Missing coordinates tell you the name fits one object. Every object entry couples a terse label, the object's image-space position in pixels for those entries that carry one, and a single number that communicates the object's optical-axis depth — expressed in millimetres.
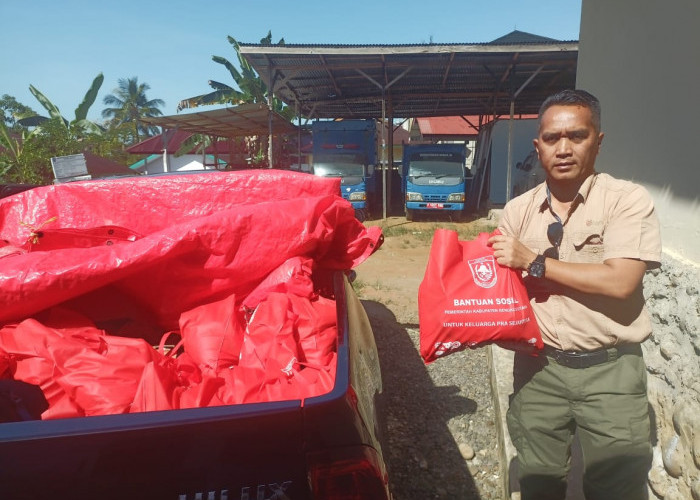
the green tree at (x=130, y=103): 44469
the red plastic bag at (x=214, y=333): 1774
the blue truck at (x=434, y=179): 13070
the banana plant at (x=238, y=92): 19312
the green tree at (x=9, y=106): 51325
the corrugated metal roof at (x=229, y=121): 12716
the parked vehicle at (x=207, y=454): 1027
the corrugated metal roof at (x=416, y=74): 10633
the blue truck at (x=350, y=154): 13766
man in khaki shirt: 1673
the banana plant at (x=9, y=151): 16312
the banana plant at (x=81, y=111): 21739
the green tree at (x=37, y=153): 16484
